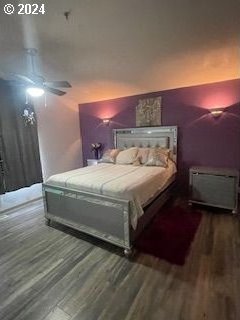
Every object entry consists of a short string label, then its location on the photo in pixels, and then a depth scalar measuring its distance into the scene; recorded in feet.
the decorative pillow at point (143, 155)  12.59
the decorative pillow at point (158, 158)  11.59
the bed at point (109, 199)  7.18
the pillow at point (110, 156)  13.61
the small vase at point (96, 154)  17.18
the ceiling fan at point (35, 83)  7.83
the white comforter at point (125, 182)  7.28
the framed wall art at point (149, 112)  13.65
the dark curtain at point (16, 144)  11.36
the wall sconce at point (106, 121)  16.04
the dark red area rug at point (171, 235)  7.23
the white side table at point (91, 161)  16.65
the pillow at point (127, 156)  12.89
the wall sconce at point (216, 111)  11.29
